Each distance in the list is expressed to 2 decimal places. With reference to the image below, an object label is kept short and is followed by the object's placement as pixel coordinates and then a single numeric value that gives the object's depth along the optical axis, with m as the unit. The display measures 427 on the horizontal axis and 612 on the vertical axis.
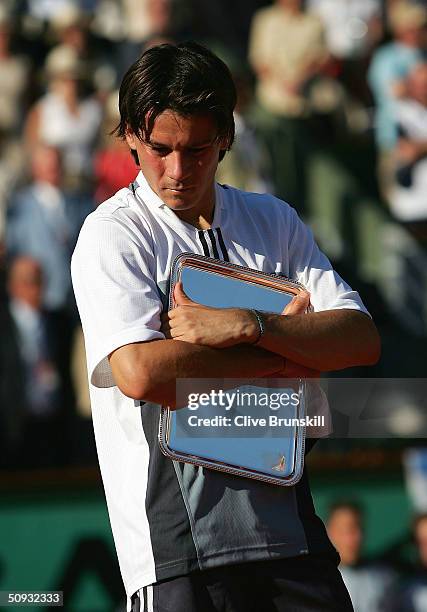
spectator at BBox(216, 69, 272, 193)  15.14
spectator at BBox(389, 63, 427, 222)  16.92
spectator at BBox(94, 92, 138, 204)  14.80
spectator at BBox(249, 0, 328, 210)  16.95
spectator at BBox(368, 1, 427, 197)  17.27
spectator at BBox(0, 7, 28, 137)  16.08
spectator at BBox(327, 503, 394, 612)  13.64
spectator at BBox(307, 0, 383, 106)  17.59
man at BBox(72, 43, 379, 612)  5.57
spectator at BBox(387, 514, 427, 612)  13.70
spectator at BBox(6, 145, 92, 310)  14.76
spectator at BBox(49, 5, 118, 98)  16.36
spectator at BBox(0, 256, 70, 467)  14.18
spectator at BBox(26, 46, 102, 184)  15.69
